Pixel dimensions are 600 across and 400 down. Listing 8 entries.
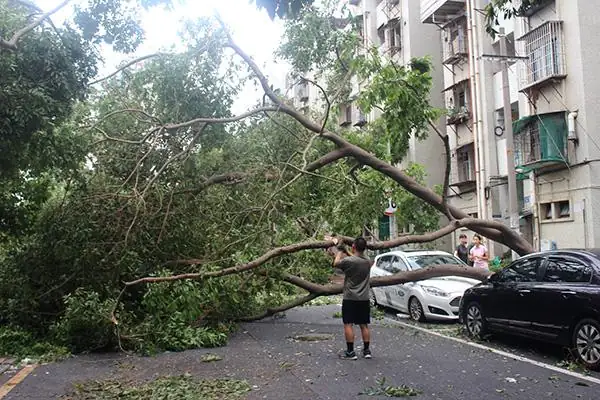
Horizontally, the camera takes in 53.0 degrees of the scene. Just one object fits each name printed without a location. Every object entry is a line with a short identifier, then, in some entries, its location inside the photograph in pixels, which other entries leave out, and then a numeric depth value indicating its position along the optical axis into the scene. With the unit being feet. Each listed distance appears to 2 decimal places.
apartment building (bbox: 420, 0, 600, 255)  56.59
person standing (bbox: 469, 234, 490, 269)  49.24
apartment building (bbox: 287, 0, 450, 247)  92.32
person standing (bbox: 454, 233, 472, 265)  55.44
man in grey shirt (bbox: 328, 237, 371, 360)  28.12
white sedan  39.68
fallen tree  38.34
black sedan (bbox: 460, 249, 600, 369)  25.05
